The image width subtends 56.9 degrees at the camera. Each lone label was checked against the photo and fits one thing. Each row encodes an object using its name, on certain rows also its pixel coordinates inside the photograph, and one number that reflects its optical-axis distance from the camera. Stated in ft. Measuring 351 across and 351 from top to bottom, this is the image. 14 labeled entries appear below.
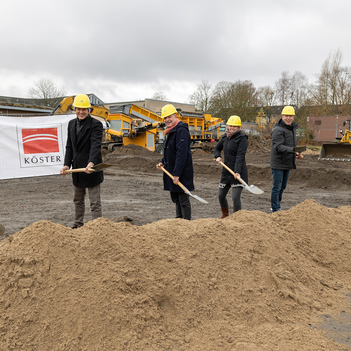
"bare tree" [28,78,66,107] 115.85
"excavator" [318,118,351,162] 52.10
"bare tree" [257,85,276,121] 139.13
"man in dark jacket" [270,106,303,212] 18.53
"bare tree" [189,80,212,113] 131.64
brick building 118.73
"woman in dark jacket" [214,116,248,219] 17.31
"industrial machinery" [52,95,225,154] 59.47
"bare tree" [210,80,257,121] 129.08
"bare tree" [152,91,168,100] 161.38
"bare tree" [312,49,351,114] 122.21
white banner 29.50
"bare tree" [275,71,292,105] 145.59
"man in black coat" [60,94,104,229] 15.30
